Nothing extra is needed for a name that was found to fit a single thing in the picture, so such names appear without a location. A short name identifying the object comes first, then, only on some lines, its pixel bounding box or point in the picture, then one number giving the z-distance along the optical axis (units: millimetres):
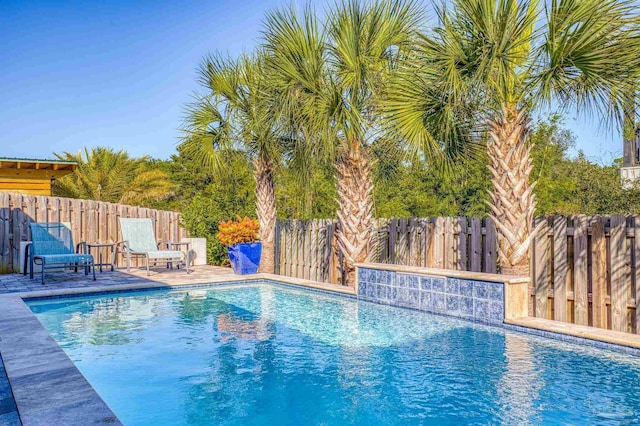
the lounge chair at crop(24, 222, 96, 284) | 8727
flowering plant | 10617
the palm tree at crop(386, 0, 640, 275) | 4766
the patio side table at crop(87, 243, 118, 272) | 11655
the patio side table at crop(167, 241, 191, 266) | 12041
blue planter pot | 10430
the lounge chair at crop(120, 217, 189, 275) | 10227
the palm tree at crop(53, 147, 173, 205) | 19234
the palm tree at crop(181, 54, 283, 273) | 9795
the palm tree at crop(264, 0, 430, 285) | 7312
